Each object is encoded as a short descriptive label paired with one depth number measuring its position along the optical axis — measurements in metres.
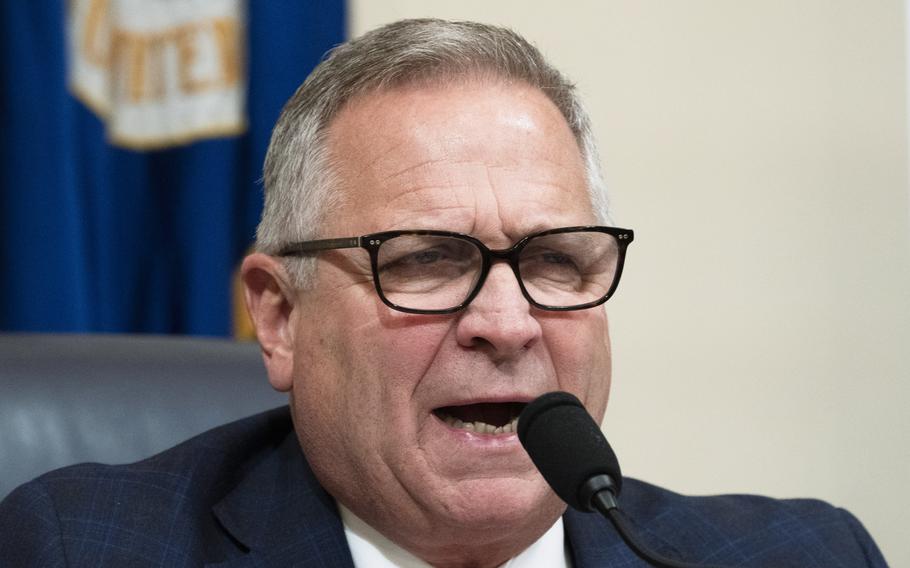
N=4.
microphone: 1.72
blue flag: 2.18
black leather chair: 1.98
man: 1.86
